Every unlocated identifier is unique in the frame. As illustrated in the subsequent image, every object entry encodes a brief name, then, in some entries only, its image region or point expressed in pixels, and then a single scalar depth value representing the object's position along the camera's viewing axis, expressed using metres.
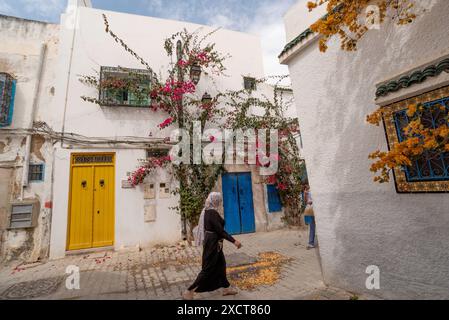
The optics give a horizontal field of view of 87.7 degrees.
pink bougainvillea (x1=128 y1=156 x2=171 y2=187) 7.00
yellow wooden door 6.53
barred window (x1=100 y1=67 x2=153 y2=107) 7.31
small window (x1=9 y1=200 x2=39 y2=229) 6.03
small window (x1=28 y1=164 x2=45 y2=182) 6.41
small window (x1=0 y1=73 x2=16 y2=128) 6.23
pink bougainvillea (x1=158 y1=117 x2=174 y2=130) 7.44
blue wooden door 8.21
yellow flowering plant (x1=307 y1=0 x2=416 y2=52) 2.48
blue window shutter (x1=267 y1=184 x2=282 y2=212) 8.81
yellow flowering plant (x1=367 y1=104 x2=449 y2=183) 1.92
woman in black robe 3.55
